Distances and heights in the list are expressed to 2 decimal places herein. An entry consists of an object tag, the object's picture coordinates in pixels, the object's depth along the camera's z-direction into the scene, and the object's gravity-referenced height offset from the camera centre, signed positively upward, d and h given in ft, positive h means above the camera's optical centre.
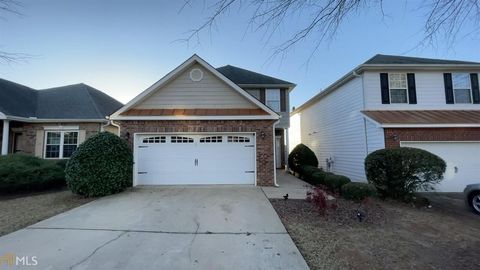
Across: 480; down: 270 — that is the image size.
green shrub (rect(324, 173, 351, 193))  29.58 -4.09
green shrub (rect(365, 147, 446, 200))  25.54 -2.38
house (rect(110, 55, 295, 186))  33.60 +0.88
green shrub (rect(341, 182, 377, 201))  25.09 -4.37
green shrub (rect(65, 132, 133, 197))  27.07 -1.89
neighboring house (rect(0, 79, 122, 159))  43.06 +4.52
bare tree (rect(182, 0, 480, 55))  10.05 +5.48
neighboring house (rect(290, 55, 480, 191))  34.01 +5.67
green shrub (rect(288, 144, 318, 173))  47.12 -1.69
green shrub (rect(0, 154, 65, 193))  30.07 -2.88
